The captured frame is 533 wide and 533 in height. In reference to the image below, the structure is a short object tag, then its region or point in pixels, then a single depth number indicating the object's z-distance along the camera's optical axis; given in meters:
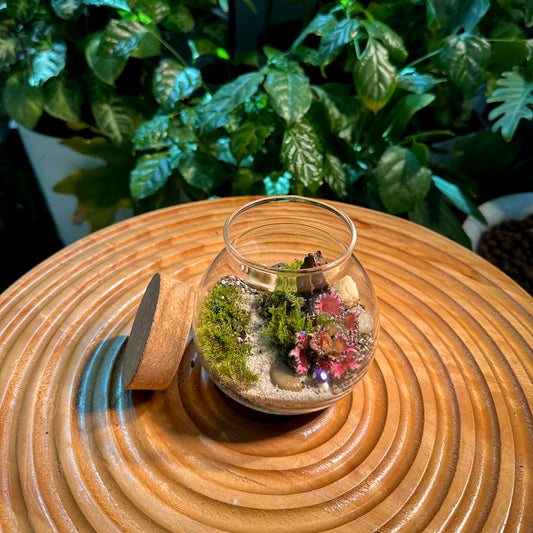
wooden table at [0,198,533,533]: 0.58
